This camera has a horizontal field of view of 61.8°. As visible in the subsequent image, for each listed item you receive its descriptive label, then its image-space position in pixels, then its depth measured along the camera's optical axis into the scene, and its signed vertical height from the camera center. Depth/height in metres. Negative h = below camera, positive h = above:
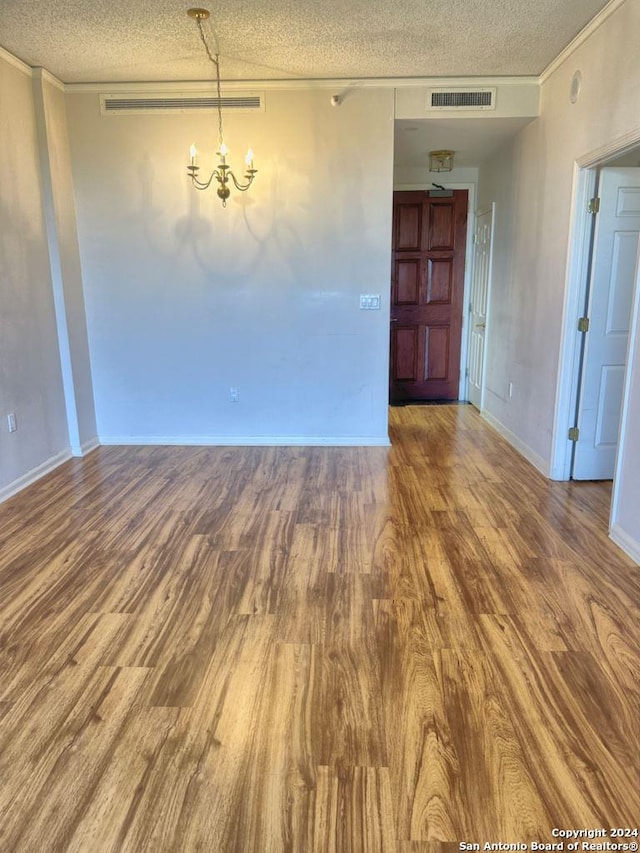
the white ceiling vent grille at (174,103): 4.09 +1.43
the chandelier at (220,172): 3.00 +0.87
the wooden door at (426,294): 6.07 -0.02
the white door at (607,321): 3.29 -0.19
